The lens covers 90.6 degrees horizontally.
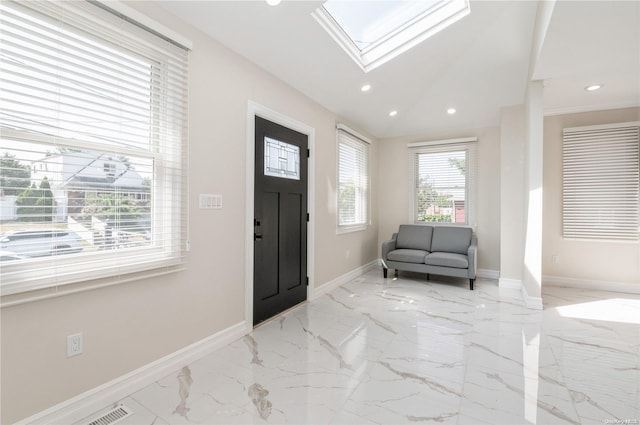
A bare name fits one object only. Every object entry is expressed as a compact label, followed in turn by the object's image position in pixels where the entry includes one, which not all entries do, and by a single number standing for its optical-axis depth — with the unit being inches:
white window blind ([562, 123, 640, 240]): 171.5
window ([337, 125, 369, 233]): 191.9
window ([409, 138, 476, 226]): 217.3
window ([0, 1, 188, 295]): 62.8
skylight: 121.6
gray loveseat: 184.1
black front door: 126.2
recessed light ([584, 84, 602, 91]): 149.0
